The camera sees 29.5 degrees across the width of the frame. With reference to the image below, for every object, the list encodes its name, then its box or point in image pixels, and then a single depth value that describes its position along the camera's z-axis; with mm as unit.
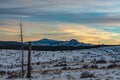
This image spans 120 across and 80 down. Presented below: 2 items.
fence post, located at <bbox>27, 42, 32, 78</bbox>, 23600
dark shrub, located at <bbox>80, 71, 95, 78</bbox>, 22487
